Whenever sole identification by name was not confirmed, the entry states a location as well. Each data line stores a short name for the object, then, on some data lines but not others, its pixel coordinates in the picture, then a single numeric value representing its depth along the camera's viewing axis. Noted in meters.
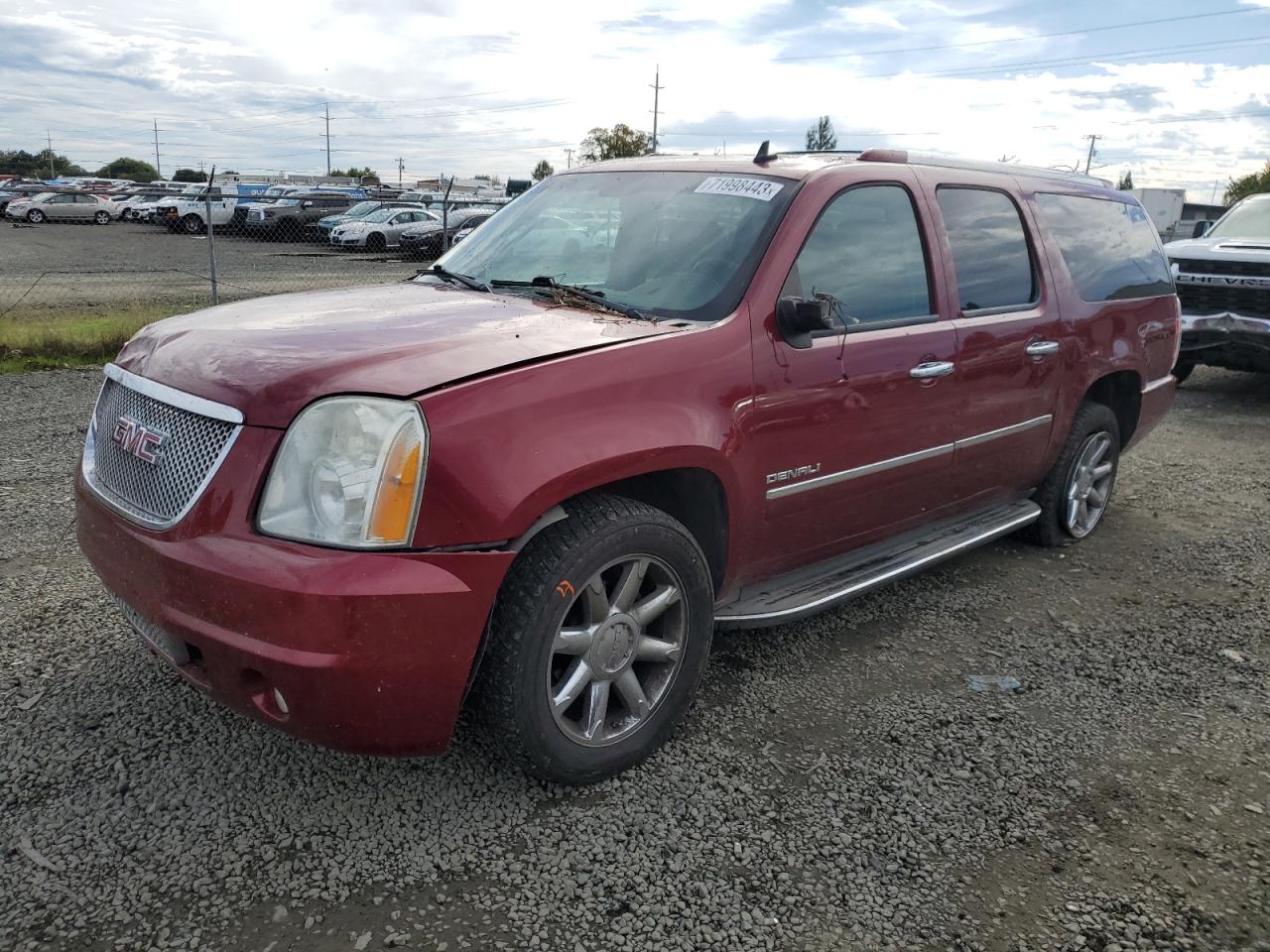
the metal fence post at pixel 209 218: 10.62
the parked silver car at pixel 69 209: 38.25
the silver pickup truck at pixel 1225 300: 8.96
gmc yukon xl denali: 2.37
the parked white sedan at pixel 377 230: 26.73
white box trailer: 39.16
